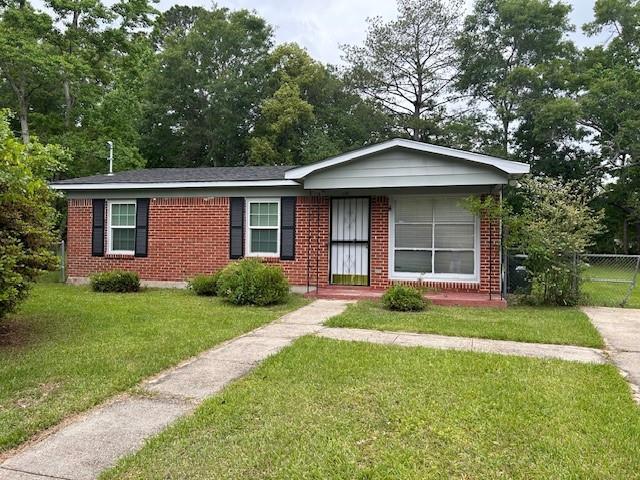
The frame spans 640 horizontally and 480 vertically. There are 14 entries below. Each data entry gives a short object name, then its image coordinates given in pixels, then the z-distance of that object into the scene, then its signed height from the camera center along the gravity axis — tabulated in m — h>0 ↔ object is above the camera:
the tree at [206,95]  30.02 +9.62
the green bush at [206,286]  10.12 -0.92
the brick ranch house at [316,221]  9.52 +0.54
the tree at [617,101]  24.03 +7.60
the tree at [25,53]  18.09 +7.32
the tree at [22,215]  5.12 +0.36
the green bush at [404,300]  8.34 -0.97
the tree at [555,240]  8.87 +0.14
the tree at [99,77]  20.20 +7.70
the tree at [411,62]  29.05 +11.69
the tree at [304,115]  27.44 +7.95
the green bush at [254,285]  8.76 -0.78
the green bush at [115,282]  10.51 -0.89
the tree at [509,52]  27.25 +12.15
